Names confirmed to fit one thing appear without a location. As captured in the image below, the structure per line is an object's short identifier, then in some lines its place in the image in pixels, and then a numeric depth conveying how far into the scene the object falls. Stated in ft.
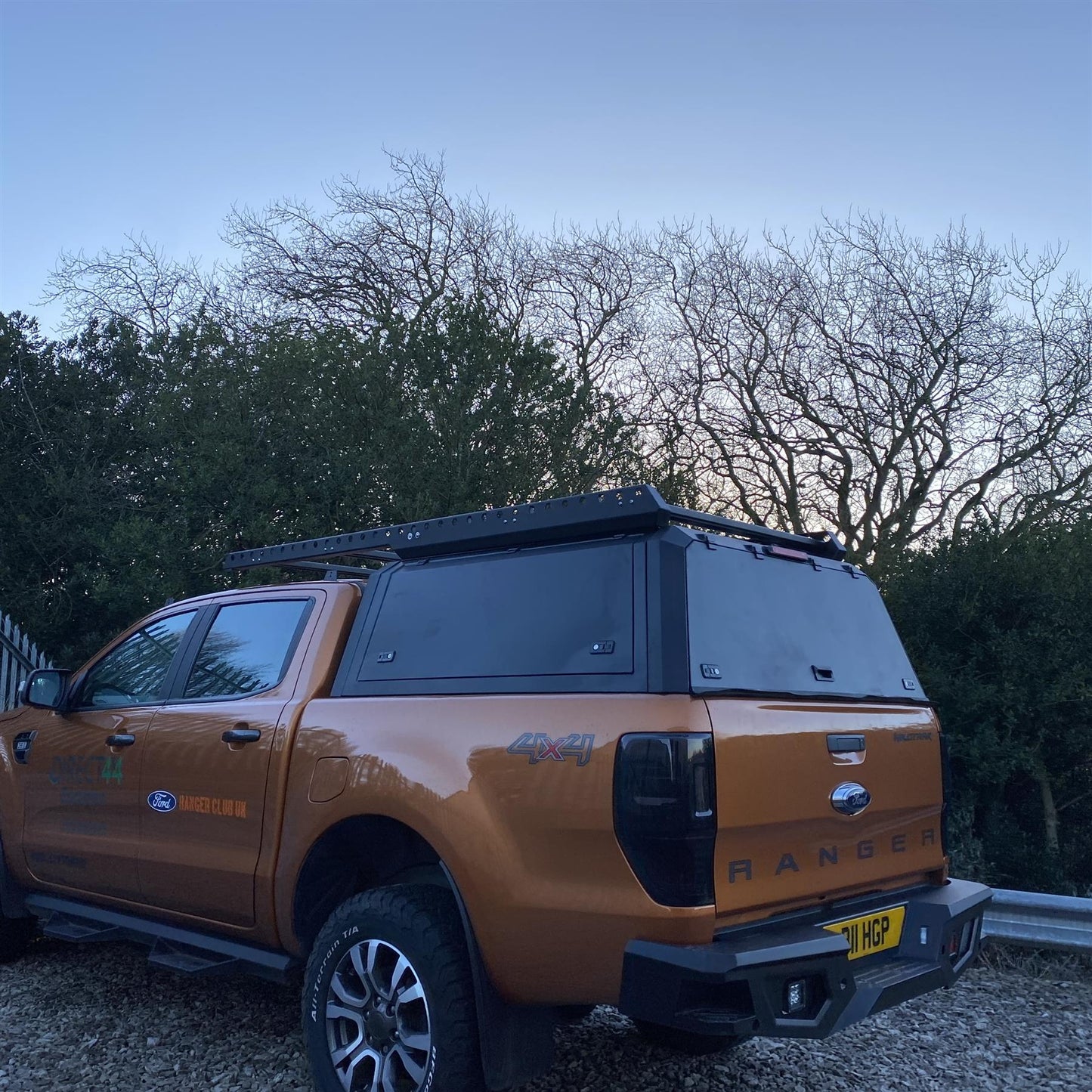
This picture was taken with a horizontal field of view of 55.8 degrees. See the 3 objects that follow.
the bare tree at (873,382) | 50.72
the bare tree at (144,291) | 55.83
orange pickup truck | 9.19
